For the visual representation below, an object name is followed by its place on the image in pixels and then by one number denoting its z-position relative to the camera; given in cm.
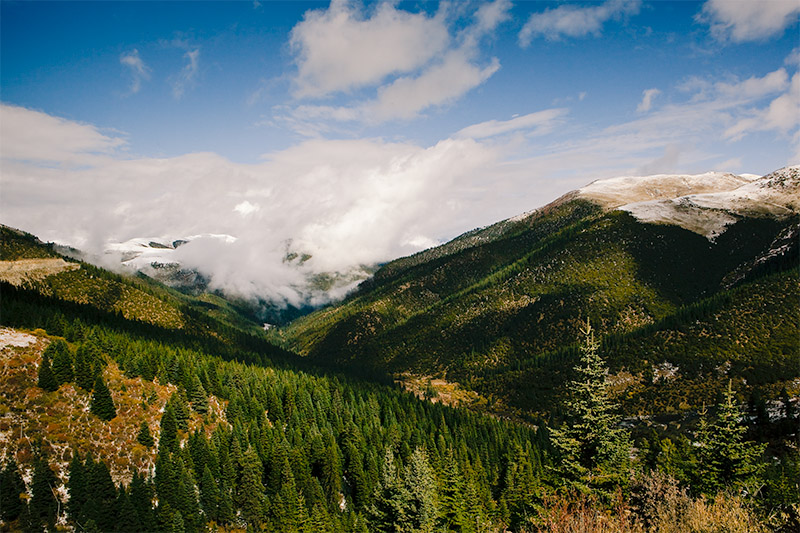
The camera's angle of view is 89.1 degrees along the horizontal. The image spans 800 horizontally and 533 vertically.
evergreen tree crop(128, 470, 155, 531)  5728
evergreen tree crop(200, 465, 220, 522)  6525
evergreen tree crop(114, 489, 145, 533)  5488
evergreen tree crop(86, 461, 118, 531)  5412
